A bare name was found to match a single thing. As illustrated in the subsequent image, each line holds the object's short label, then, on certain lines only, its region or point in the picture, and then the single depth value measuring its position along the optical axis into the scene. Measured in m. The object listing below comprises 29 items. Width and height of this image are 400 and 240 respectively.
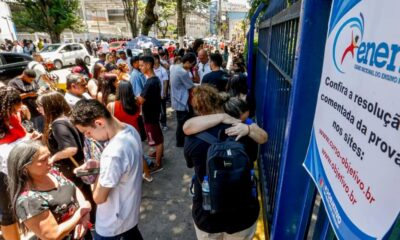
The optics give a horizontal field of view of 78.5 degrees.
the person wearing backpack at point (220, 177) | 1.62
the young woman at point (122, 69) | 5.31
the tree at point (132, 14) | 20.41
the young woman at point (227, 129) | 1.76
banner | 0.66
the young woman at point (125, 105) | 3.45
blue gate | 1.41
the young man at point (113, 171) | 1.76
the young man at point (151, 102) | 3.93
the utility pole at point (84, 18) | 37.81
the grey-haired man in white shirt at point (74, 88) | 3.43
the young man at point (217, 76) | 4.14
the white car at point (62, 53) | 17.14
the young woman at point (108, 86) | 3.90
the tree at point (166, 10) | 38.44
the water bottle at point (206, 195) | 1.75
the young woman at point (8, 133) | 2.24
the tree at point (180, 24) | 12.31
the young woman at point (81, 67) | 5.71
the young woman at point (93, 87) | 4.51
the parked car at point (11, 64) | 8.42
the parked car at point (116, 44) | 23.88
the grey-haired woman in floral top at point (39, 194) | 1.55
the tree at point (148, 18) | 10.97
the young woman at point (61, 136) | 2.40
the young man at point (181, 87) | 4.63
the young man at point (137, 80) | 4.65
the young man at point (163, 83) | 5.88
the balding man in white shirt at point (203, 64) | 5.42
